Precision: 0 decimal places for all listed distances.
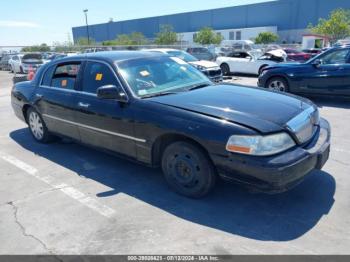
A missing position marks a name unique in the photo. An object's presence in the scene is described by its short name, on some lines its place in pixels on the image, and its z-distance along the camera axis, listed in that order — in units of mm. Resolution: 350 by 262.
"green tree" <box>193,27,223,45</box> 59875
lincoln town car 3256
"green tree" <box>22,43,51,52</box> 34438
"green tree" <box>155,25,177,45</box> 53625
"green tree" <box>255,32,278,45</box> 60078
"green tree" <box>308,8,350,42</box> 38312
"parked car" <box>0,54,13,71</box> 29147
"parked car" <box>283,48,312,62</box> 23306
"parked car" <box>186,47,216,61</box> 21539
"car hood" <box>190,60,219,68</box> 13055
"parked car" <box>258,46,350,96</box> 8508
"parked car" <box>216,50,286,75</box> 16719
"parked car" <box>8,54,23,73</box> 23909
